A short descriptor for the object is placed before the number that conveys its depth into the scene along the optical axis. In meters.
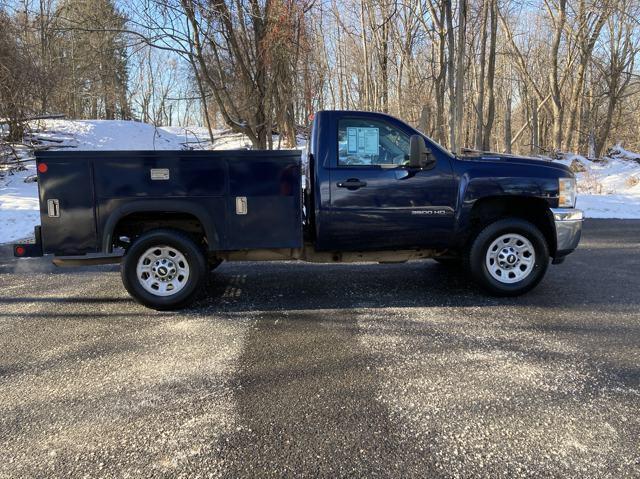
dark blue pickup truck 4.93
